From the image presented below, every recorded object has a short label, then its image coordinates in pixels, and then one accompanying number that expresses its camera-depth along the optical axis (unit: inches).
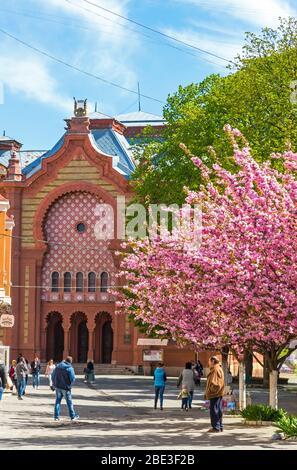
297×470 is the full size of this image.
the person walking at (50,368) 1732.3
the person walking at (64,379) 1015.6
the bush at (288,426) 799.1
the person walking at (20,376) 1461.6
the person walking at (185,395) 1256.2
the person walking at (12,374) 1616.6
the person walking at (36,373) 1883.6
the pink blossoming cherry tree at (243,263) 841.5
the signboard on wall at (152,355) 2591.0
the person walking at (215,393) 905.5
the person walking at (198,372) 1927.9
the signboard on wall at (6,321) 1616.0
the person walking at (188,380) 1269.7
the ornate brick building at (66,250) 2807.6
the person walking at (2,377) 1319.6
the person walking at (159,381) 1289.4
